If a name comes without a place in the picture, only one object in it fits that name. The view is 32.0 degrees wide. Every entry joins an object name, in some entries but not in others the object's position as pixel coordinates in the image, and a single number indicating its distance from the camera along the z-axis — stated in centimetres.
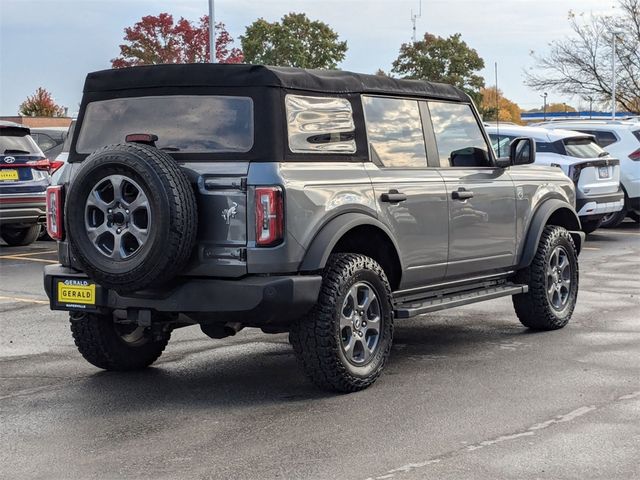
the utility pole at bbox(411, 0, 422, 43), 6588
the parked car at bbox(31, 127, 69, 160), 1888
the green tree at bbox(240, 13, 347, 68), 5641
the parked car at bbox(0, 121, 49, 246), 1553
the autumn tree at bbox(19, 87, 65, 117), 5828
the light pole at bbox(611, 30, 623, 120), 4956
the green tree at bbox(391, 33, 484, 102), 6438
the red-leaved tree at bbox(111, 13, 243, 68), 5578
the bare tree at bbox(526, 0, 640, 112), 5200
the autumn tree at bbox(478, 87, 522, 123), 5932
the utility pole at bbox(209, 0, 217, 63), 2866
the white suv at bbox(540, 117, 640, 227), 1881
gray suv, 625
